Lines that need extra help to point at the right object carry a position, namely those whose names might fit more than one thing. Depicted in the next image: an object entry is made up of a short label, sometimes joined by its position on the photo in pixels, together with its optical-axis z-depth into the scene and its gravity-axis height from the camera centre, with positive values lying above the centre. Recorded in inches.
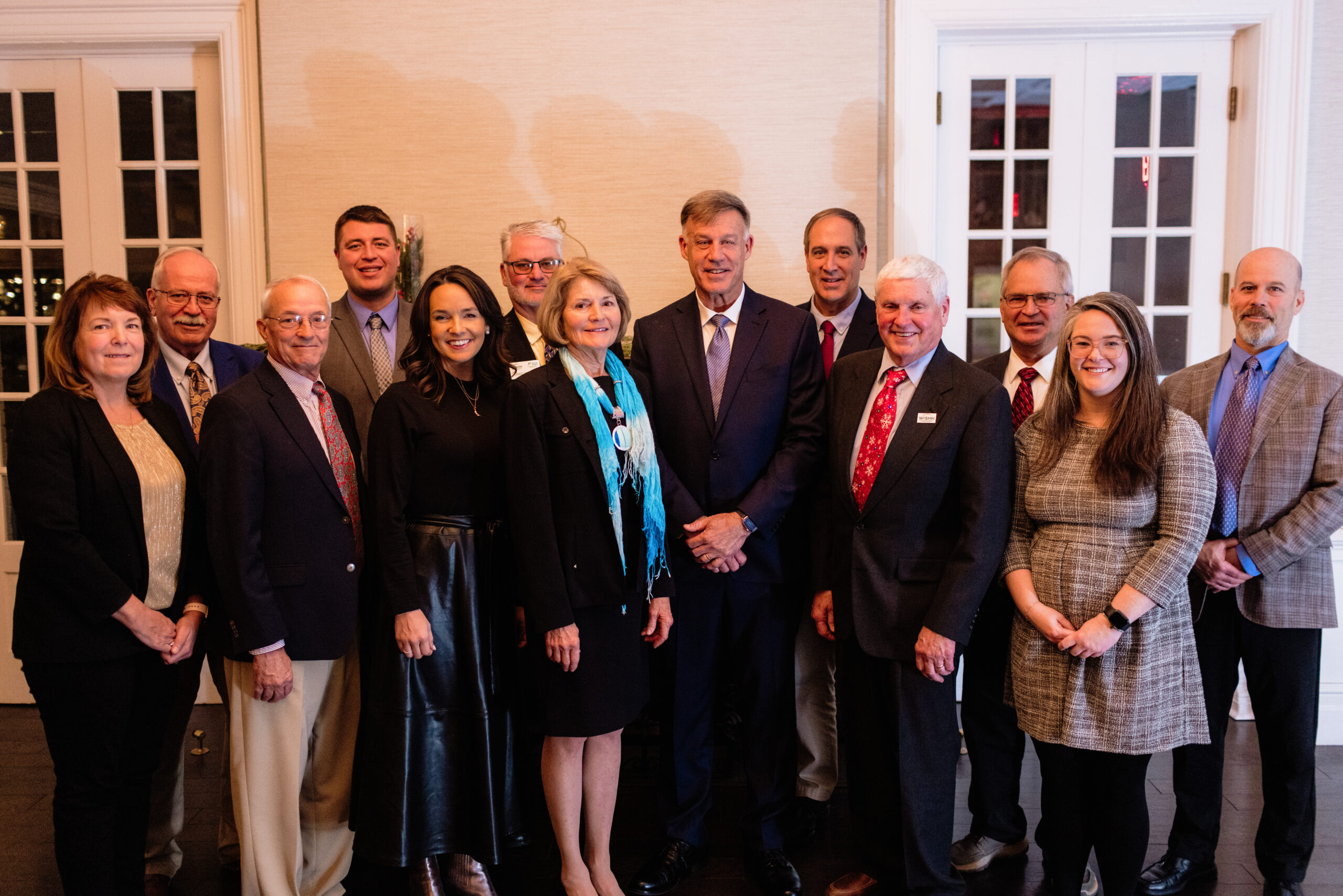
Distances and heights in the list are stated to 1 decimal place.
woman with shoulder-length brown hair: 84.6 -18.6
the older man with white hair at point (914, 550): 91.1 -18.4
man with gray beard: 99.2 -21.8
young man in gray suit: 119.3 +9.4
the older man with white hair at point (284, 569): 87.6 -19.2
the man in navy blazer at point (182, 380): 105.3 +0.5
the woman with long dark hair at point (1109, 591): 85.6 -21.4
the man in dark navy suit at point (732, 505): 104.0 -14.8
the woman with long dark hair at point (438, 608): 91.7 -24.3
